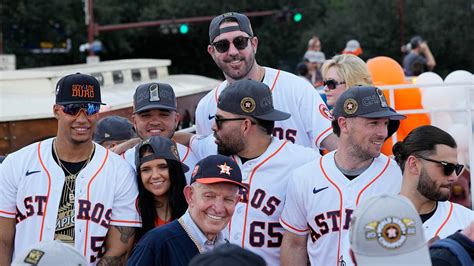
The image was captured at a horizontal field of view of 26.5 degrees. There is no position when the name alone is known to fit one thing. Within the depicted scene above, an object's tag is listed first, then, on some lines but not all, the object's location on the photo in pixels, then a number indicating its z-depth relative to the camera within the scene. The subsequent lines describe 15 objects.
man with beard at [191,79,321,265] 6.38
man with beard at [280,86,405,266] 6.05
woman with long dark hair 6.25
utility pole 41.53
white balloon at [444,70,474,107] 10.03
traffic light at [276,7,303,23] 43.12
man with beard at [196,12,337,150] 7.03
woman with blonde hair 8.26
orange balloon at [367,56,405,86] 10.54
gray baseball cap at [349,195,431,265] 3.43
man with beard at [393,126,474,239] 5.75
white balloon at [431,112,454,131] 9.89
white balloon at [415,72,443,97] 10.83
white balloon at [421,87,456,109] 9.97
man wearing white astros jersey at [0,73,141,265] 6.15
